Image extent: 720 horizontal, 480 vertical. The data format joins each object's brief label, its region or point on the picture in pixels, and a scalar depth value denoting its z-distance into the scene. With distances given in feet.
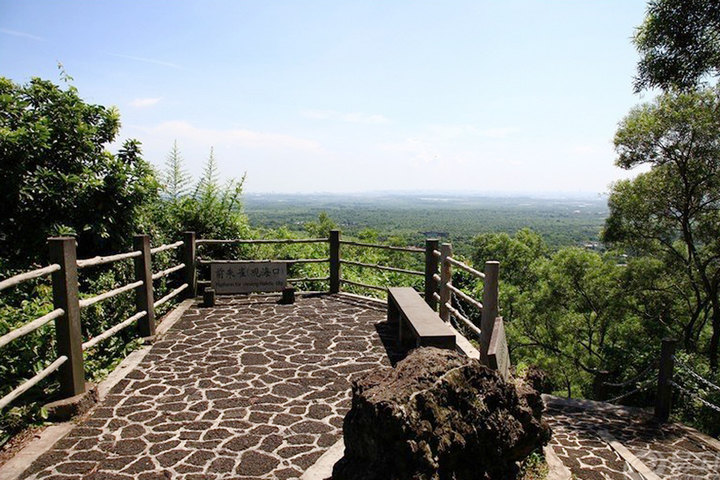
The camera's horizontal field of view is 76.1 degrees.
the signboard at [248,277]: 26.76
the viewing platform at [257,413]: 10.94
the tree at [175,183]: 32.09
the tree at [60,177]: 20.97
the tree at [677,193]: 38.09
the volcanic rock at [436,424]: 7.76
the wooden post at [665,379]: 21.71
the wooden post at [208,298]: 25.55
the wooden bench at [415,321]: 15.76
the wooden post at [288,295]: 26.48
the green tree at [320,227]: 77.15
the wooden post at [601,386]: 30.94
